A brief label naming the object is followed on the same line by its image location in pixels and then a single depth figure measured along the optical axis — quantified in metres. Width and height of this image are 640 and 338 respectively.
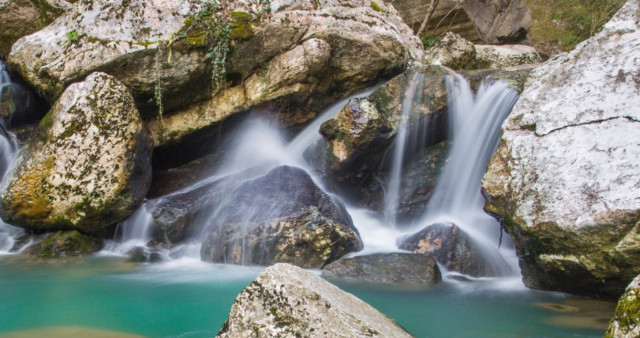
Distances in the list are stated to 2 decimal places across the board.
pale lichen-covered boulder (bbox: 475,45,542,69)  11.00
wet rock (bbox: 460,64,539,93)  6.63
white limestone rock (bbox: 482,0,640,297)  3.61
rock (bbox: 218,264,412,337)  1.99
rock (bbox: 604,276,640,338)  1.77
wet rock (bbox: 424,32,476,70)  9.82
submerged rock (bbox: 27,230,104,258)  6.05
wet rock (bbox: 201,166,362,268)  5.48
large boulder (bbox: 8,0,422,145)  6.73
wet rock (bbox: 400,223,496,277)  5.32
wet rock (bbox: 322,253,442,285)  4.89
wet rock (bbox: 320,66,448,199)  6.46
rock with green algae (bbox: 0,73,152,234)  6.11
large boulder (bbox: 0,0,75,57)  8.62
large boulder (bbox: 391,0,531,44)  12.72
